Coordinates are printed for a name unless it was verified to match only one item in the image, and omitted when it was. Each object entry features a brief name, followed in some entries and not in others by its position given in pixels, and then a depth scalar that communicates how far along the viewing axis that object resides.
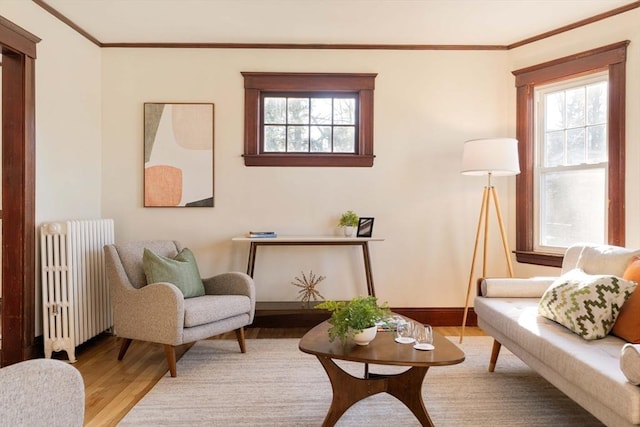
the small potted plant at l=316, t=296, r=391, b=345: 1.85
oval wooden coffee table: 1.82
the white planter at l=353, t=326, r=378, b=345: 1.86
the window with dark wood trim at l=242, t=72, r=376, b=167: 3.65
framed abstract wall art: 3.63
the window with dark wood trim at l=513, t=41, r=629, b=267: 2.99
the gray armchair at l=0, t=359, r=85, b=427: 0.93
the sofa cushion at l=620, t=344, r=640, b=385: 1.37
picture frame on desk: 3.47
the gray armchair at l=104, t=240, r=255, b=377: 2.53
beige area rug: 2.03
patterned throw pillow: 1.91
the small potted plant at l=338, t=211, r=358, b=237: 3.52
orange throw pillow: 1.85
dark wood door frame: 2.68
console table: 3.31
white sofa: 1.47
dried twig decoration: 3.67
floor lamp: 3.08
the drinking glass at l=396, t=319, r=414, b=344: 1.97
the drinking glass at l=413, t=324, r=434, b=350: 1.87
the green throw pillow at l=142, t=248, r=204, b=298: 2.76
